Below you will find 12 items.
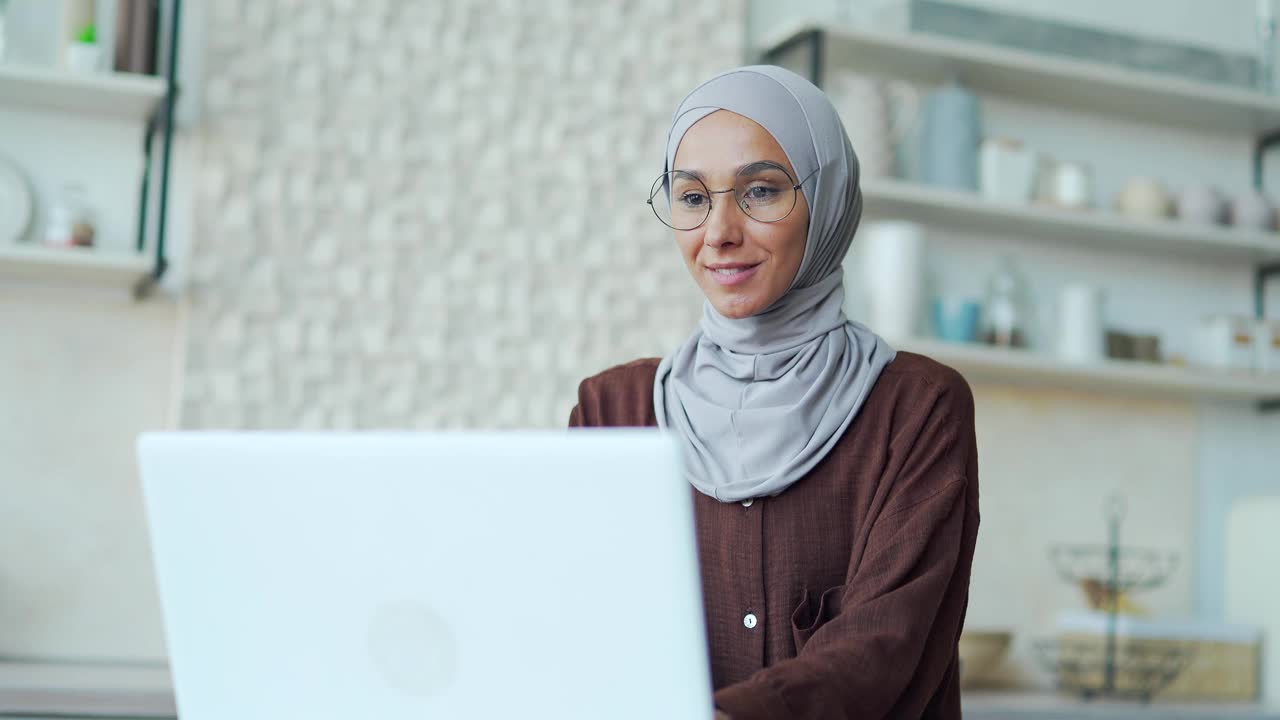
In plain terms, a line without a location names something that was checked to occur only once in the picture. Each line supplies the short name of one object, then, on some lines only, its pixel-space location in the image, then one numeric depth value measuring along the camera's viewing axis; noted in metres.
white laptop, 0.58
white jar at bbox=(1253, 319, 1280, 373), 2.94
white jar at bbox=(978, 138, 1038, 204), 2.75
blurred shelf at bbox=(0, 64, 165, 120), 2.15
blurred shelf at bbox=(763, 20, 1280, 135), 2.69
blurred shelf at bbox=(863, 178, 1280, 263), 2.65
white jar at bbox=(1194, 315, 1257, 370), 2.92
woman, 1.04
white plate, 2.23
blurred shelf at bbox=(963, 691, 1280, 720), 2.32
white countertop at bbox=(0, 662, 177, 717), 1.86
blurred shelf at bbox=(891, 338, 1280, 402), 2.63
